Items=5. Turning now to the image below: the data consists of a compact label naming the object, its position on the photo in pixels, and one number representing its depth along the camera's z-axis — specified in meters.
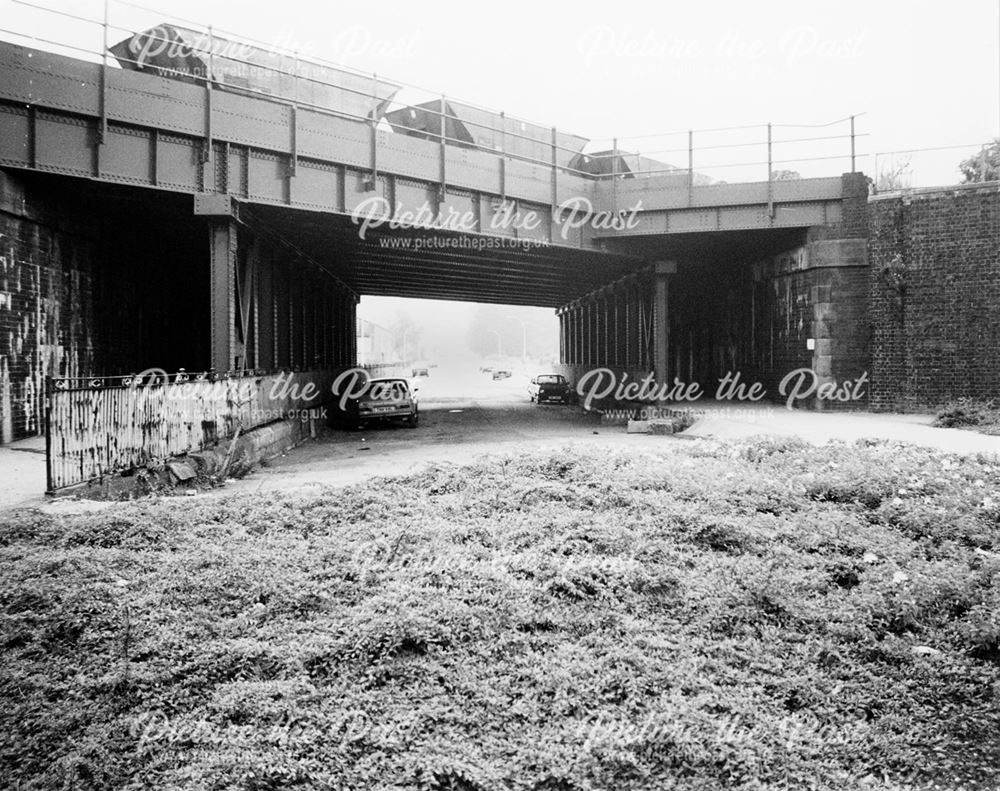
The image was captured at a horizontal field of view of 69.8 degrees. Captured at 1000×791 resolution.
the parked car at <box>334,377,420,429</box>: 22.72
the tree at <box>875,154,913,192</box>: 26.81
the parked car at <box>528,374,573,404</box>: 35.91
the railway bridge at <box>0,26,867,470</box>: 14.52
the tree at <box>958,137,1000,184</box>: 27.09
